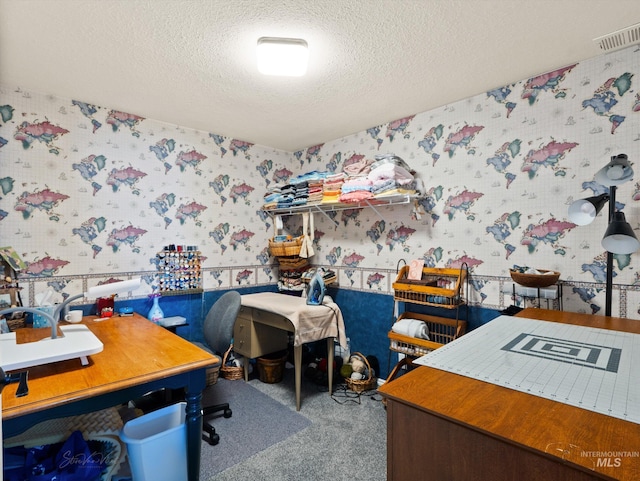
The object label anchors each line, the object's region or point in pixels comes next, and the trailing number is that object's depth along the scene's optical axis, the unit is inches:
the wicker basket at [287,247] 137.5
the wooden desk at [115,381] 47.7
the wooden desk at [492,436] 27.3
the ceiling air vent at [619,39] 69.9
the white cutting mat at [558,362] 35.8
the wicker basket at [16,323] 84.7
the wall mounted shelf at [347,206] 108.1
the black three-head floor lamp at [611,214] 62.0
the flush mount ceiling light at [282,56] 70.6
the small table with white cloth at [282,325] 104.9
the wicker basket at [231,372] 126.8
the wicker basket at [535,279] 76.8
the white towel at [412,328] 97.6
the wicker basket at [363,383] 114.1
